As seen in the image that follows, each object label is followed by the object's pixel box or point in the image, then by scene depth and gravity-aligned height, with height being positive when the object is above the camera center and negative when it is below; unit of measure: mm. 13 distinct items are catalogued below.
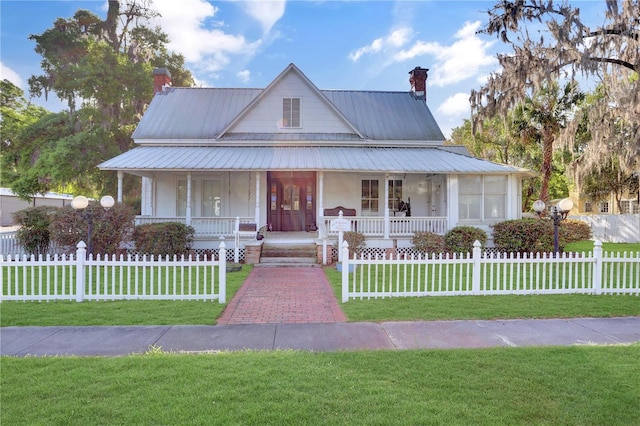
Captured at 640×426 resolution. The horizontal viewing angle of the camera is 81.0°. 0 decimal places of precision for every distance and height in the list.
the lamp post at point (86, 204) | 9953 +179
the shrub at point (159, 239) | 12398 -951
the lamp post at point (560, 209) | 9930 +118
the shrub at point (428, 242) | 13125 -1069
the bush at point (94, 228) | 11711 -570
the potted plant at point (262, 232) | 13340 -807
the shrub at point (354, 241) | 12758 -995
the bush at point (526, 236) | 13328 -825
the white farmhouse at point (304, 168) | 14086 +1631
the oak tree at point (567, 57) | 9523 +4216
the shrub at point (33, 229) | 12969 -678
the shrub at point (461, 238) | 13273 -916
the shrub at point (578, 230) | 19819 -933
